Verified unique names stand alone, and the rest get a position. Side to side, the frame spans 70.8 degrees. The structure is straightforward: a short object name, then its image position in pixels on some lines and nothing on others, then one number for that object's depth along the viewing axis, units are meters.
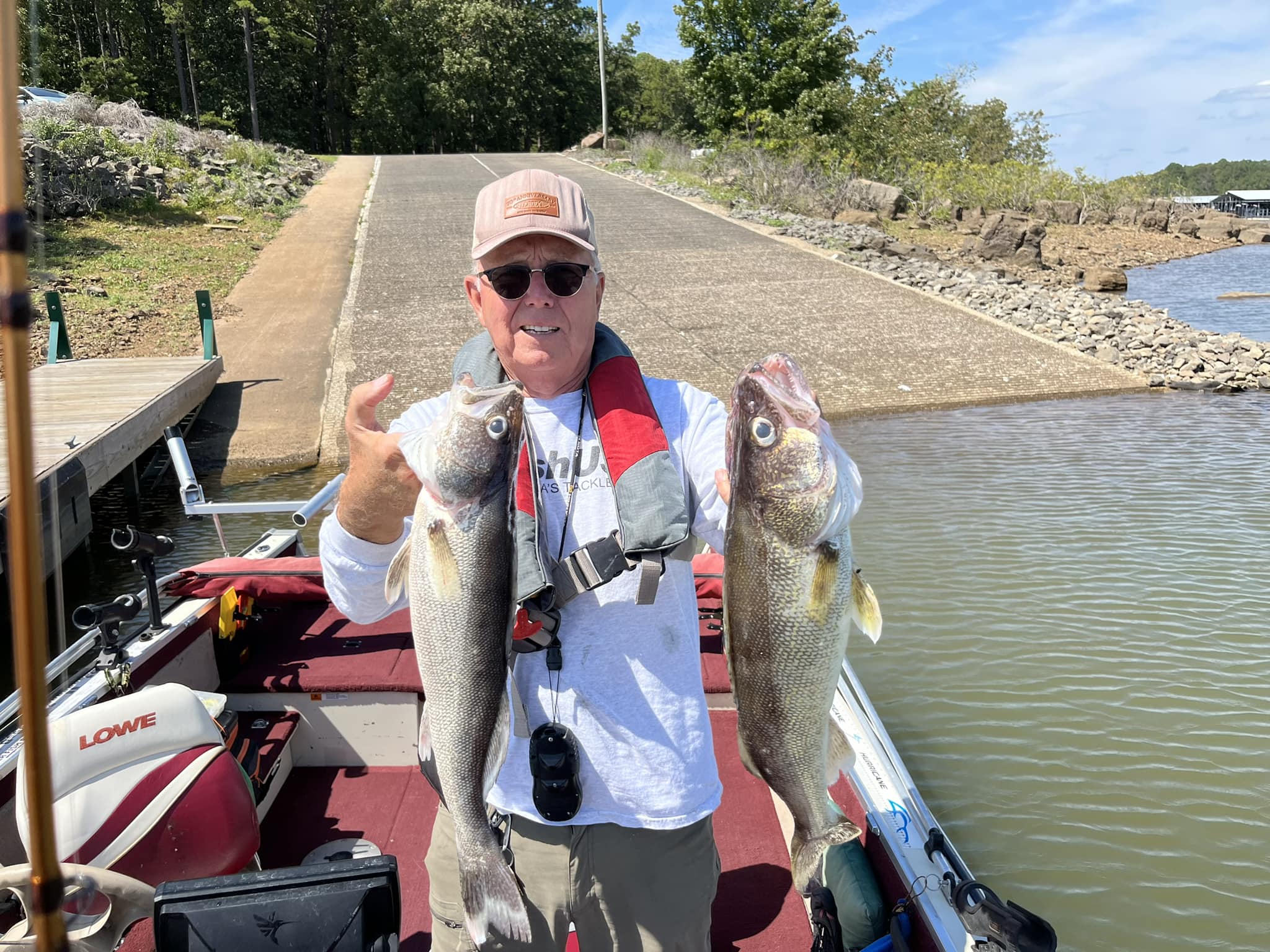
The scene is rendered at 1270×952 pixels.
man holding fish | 2.03
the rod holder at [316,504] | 3.82
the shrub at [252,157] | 29.96
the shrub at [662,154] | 35.62
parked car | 25.39
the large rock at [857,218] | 28.02
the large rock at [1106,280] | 25.22
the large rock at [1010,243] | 26.56
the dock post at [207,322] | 13.02
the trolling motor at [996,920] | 2.86
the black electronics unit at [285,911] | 2.25
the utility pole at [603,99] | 40.09
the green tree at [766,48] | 41.28
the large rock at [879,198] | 31.09
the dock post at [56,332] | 12.33
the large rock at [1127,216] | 42.94
